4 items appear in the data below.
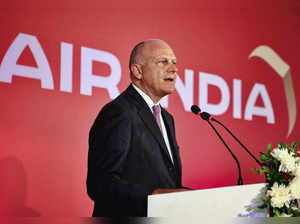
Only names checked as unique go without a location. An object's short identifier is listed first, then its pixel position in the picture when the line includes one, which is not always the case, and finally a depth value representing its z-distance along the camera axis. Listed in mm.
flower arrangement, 4608
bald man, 4933
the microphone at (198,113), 5237
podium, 4600
